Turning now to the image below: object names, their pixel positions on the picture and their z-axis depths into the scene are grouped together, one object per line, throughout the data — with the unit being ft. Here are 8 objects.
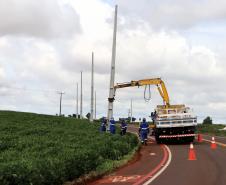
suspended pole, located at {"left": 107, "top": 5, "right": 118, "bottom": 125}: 90.63
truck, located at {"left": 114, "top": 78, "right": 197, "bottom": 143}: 85.15
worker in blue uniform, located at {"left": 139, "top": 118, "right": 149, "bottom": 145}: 84.87
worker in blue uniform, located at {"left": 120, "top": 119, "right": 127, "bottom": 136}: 92.43
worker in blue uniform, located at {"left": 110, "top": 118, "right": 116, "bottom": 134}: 89.06
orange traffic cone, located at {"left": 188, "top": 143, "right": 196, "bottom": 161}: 57.48
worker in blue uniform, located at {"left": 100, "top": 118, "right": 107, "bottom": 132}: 98.77
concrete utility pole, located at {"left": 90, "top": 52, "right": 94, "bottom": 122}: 139.76
